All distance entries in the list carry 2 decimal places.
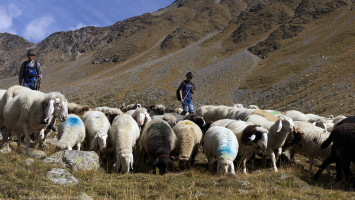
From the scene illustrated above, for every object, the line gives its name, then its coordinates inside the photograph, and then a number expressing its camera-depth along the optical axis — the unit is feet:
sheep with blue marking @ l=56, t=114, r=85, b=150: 29.01
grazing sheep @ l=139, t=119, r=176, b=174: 26.94
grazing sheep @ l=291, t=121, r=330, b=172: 31.35
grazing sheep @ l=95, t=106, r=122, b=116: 42.19
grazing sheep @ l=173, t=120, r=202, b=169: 30.04
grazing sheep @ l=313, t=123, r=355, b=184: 25.66
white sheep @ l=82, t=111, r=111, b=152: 29.18
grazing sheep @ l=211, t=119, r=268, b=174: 28.12
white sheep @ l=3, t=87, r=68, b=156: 23.54
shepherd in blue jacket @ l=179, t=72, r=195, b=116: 43.80
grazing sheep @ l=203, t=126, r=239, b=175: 26.32
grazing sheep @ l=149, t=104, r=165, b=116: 53.87
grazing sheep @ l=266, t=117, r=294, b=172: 30.48
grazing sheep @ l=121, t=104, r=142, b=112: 64.18
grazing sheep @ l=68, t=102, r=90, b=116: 53.88
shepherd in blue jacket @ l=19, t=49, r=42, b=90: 33.50
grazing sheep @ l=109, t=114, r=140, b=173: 26.13
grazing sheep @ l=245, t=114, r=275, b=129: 36.60
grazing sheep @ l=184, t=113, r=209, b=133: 40.45
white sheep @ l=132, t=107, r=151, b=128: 37.05
